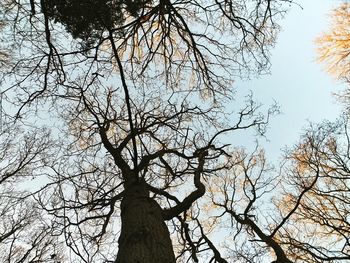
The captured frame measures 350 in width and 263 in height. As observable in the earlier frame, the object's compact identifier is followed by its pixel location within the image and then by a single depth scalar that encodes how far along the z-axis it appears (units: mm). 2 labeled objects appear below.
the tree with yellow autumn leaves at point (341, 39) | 9102
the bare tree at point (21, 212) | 8086
